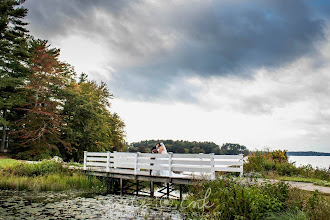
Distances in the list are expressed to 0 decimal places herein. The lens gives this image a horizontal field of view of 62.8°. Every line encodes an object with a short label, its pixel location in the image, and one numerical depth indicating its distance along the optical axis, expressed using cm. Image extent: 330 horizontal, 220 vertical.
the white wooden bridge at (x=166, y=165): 1137
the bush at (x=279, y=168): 1544
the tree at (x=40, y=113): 2631
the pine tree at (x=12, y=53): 2792
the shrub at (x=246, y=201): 678
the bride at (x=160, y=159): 1311
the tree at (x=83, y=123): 3031
